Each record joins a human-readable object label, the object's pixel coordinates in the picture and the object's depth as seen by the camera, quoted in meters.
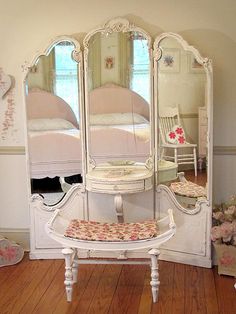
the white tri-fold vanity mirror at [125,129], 3.55
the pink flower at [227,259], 3.48
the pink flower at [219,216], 3.52
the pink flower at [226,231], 3.41
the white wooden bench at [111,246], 3.14
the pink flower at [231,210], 3.45
